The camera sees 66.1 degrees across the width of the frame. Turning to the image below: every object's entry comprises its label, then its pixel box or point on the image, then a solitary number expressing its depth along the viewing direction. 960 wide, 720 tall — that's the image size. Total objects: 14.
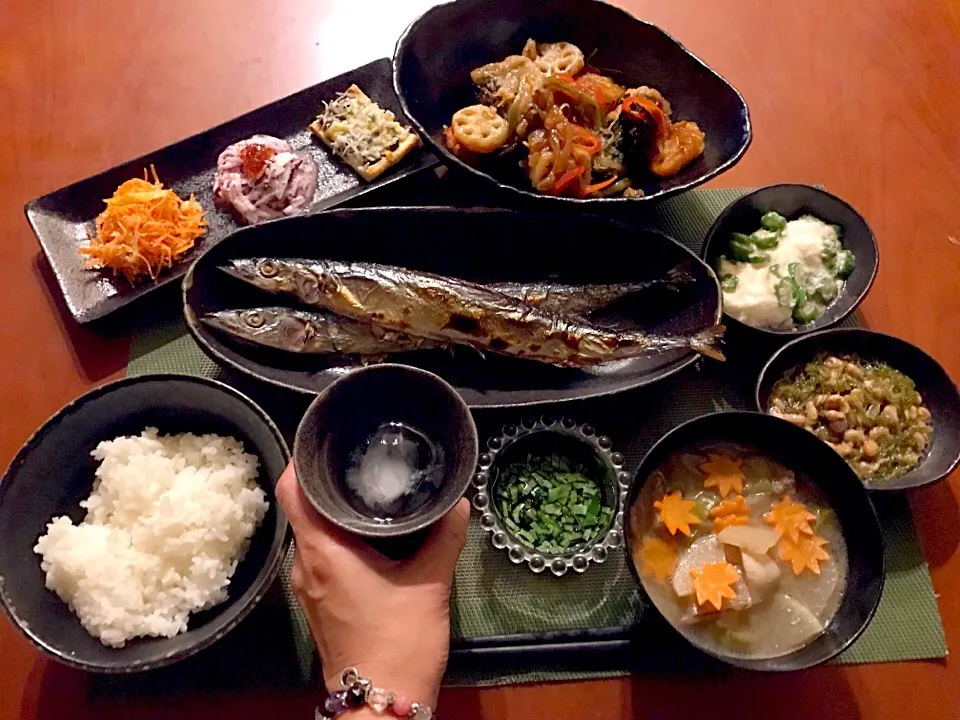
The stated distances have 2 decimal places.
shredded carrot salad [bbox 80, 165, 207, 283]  0.46
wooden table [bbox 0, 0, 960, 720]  0.47
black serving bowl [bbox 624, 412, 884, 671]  0.34
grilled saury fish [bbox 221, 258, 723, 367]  0.44
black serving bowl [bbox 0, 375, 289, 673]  0.33
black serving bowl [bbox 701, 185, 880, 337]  0.47
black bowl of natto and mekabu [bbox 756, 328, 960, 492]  0.43
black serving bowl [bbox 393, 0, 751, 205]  0.48
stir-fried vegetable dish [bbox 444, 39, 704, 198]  0.46
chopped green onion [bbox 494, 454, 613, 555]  0.40
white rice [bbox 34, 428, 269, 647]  0.34
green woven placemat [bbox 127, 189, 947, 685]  0.40
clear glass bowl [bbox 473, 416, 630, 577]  0.40
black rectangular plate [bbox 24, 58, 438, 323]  0.46
